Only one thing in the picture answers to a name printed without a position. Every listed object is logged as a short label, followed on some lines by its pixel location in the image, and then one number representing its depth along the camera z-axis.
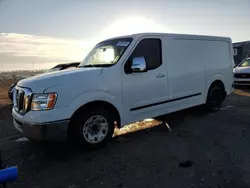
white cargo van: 4.12
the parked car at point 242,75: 12.92
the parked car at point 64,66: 10.17
